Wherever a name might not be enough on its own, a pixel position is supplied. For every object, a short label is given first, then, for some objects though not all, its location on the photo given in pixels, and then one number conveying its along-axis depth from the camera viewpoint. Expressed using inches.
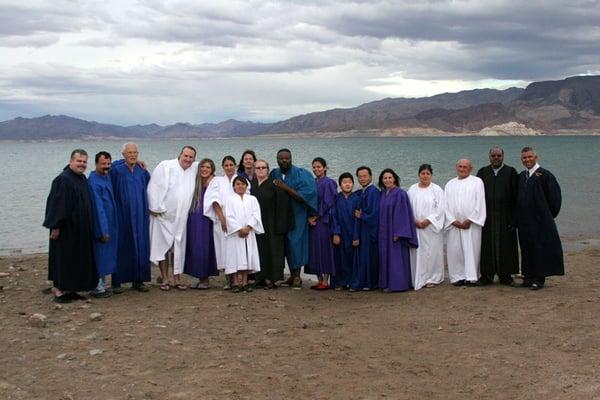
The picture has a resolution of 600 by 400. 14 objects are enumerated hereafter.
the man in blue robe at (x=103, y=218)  312.3
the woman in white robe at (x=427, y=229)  344.8
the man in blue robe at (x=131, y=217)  329.1
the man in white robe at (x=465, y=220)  340.0
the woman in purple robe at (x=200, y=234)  341.1
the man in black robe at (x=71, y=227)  301.7
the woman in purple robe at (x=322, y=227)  351.9
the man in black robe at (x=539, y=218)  328.2
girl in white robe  333.1
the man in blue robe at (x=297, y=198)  346.9
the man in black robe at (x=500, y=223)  339.0
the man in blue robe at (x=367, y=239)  344.2
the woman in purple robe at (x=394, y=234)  338.0
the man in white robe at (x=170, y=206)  334.6
